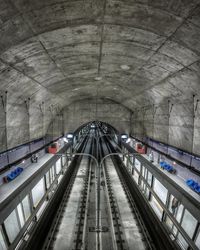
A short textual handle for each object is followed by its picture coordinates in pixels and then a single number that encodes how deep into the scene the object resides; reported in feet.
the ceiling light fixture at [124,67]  24.26
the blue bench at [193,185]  25.62
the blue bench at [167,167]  35.00
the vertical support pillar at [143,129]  49.65
